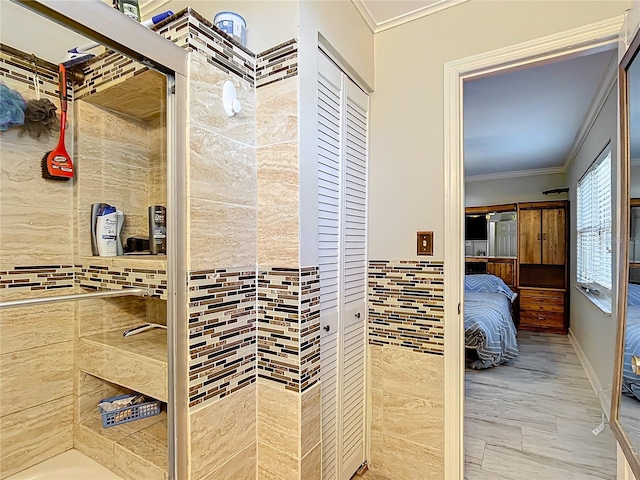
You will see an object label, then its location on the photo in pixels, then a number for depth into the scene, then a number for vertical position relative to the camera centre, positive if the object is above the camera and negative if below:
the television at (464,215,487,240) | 5.82 +0.18
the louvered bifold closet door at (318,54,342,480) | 1.47 -0.02
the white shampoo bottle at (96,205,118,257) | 1.41 +0.03
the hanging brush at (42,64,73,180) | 1.39 +0.32
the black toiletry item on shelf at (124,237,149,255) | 1.30 -0.03
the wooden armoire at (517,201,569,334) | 5.07 -0.43
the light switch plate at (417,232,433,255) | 1.70 -0.03
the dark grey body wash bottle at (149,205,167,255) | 1.15 +0.03
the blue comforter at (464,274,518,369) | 3.42 -0.94
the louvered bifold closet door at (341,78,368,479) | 1.67 -0.20
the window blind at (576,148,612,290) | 2.66 +0.12
